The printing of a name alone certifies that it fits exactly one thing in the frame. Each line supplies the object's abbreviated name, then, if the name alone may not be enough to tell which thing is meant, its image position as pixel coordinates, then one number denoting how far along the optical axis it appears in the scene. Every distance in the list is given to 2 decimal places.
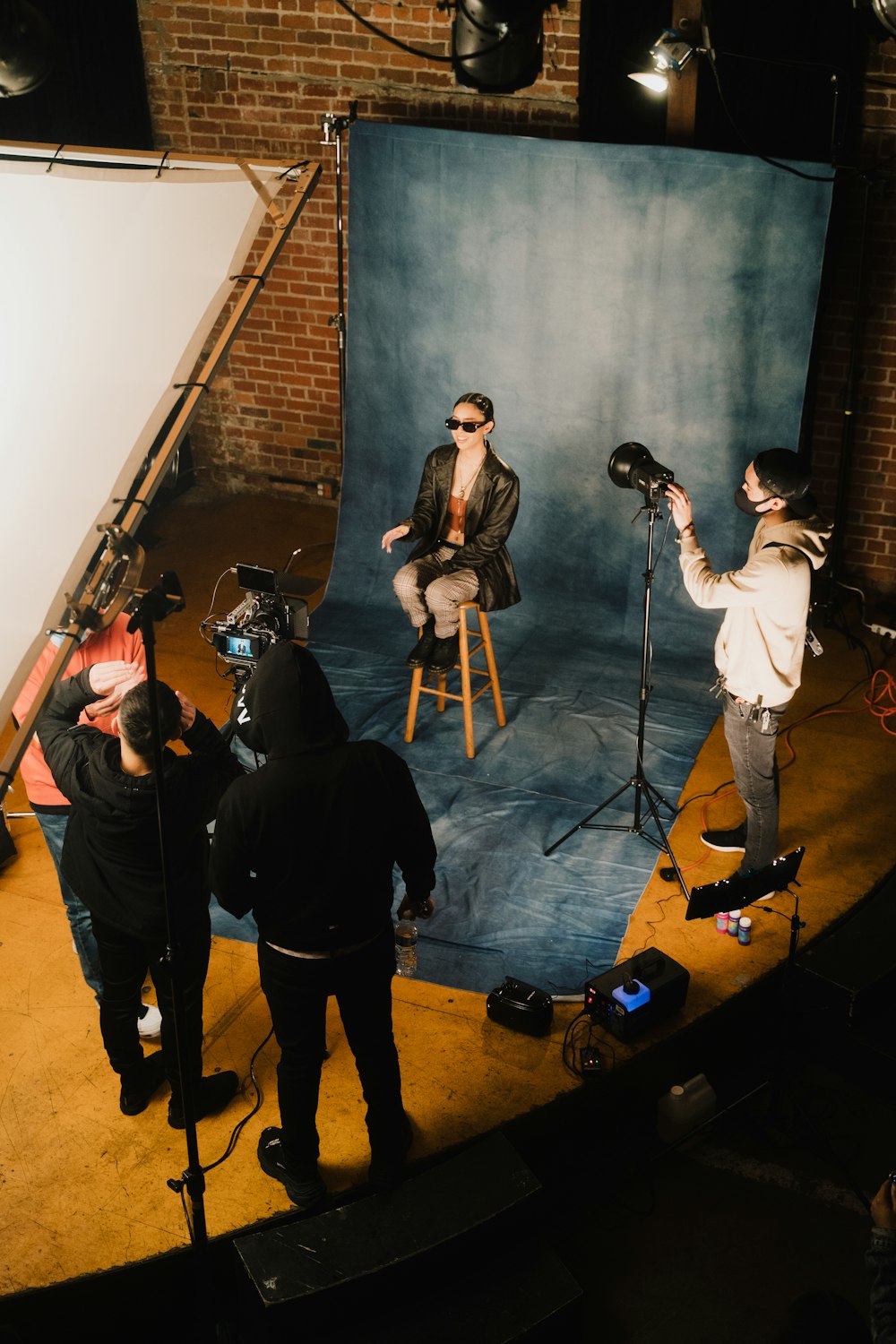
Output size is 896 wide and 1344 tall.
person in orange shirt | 3.32
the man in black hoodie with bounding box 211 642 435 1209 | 2.63
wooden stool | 4.93
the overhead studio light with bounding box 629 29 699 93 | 4.48
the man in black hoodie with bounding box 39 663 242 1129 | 2.83
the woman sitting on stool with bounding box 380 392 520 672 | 4.83
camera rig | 4.21
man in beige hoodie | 3.67
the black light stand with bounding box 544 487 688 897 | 4.05
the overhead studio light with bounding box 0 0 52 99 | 3.27
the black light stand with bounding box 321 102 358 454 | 5.61
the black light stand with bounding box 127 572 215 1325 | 2.19
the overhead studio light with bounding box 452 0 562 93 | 4.16
